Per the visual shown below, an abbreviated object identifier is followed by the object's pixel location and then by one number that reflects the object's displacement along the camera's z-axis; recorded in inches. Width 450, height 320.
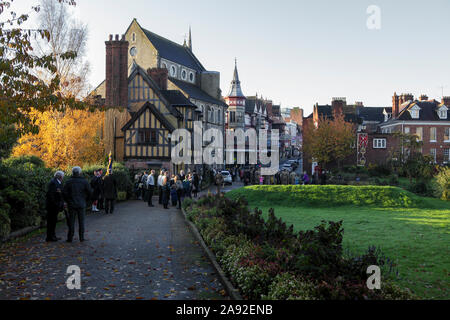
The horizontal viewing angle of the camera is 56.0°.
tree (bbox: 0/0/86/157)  389.1
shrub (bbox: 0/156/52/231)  439.2
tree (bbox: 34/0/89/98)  1207.0
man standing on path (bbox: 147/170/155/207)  817.4
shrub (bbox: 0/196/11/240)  383.6
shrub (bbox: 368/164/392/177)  1572.3
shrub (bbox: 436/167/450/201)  1009.5
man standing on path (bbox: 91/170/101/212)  663.8
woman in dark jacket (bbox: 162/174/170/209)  783.1
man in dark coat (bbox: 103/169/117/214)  657.0
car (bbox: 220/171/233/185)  1626.5
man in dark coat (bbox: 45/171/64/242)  403.5
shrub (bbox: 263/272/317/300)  205.6
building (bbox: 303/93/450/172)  1840.6
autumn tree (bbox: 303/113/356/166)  1744.6
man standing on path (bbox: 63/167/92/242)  401.7
